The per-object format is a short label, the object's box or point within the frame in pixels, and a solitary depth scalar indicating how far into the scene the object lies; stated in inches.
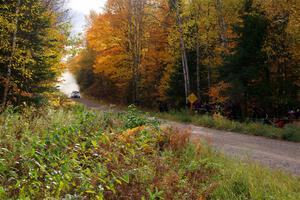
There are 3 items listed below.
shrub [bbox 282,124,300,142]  457.4
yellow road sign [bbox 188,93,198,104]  815.1
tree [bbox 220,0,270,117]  696.4
